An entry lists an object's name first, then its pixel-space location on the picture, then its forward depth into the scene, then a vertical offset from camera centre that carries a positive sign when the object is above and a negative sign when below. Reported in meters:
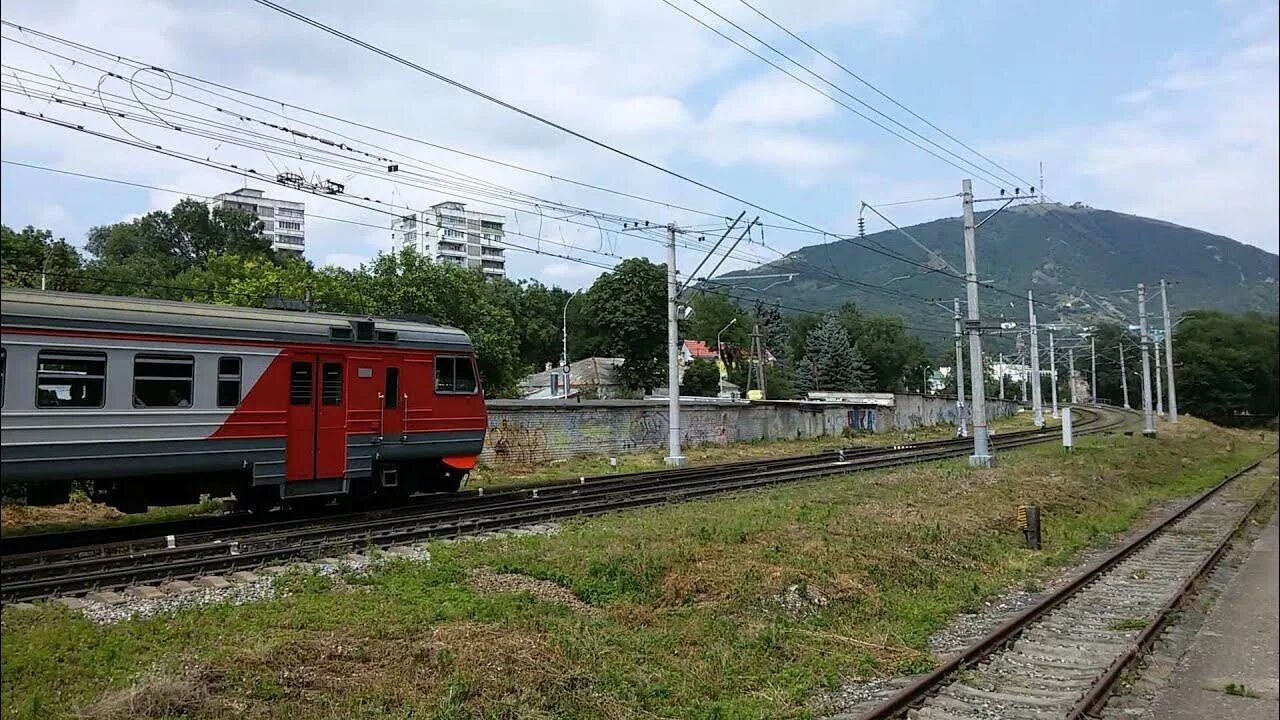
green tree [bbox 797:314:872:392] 91.19 +5.54
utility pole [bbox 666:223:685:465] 28.25 +2.20
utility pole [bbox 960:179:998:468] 25.97 +2.12
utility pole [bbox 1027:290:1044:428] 49.69 +2.47
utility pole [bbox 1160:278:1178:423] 49.75 +3.65
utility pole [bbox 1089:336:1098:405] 70.35 +4.76
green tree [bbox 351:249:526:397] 36.53 +5.41
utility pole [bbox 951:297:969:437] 44.71 +0.98
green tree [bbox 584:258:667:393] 71.38 +7.99
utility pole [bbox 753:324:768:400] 63.38 +4.52
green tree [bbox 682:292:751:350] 90.75 +10.17
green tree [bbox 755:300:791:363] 100.31 +10.01
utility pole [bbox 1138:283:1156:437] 44.06 +2.30
